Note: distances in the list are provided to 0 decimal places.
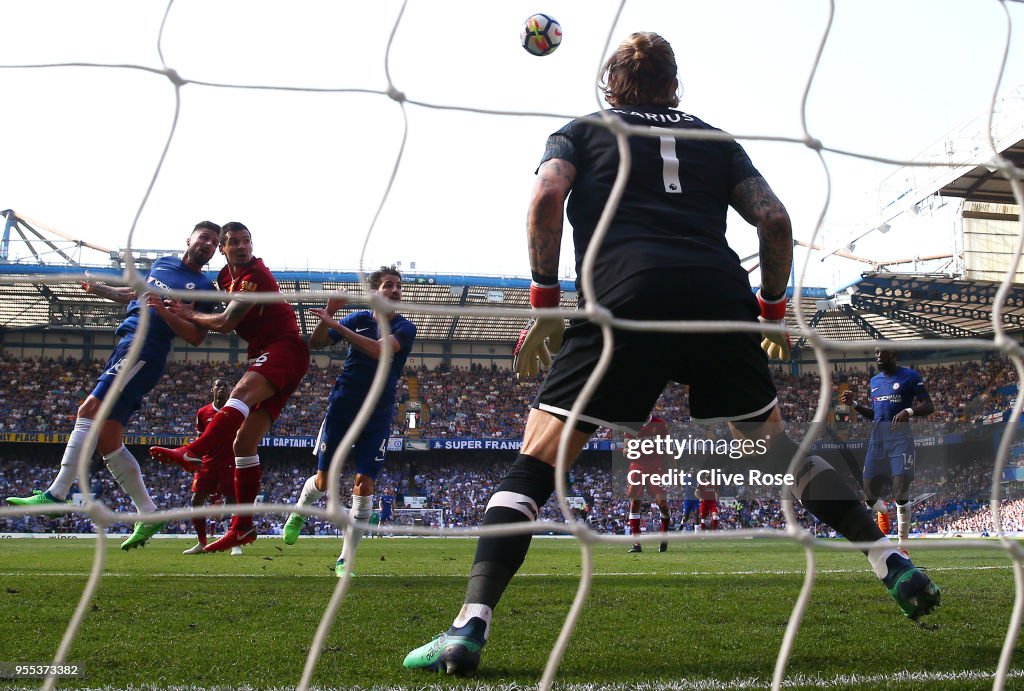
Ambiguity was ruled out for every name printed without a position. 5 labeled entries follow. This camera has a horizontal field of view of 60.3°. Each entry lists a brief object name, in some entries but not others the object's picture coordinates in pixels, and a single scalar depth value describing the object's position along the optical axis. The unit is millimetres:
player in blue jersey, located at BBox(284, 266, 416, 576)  6305
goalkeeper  2619
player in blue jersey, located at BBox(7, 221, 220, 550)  5203
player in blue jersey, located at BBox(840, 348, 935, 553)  8727
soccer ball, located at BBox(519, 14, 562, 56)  5207
